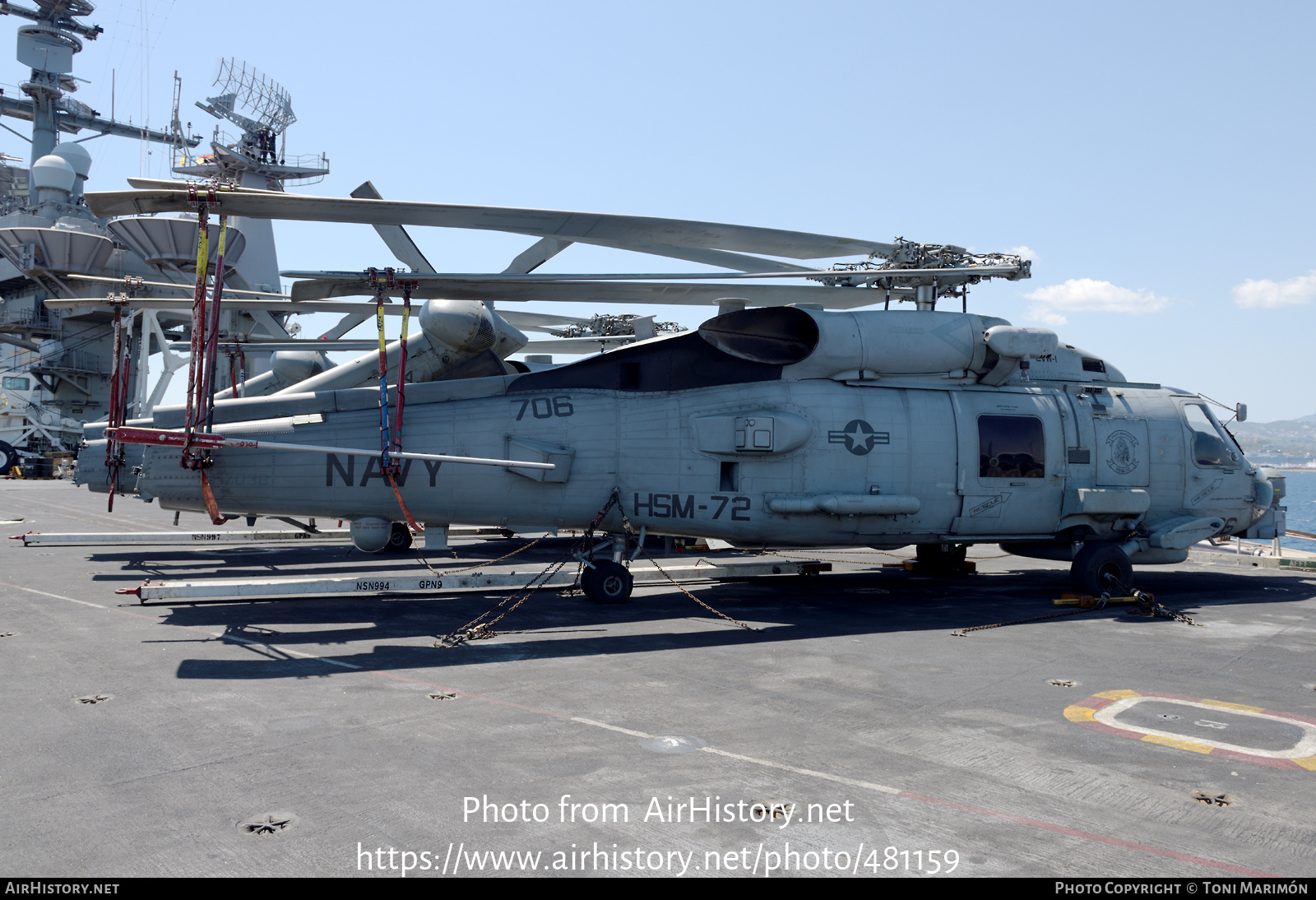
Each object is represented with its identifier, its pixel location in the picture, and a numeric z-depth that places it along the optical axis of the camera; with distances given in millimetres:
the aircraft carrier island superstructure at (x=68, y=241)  54938
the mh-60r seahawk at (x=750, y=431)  11719
